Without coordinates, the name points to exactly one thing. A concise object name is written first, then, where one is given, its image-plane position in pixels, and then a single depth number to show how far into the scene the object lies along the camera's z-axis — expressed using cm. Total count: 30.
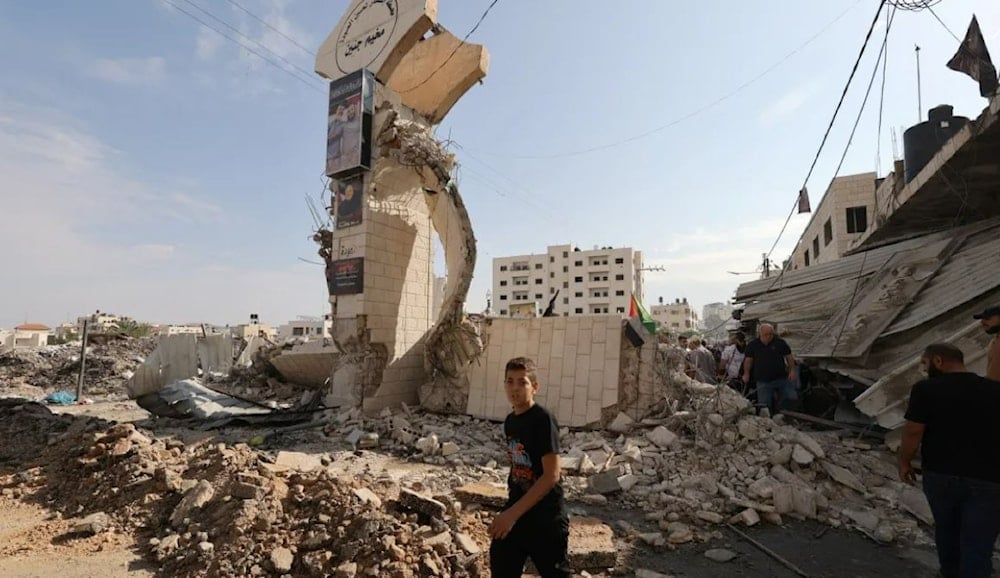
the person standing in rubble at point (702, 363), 852
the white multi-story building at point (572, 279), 6372
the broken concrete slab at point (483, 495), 455
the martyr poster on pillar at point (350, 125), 942
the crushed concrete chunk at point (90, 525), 388
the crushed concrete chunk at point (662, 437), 630
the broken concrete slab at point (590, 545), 361
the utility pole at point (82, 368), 1220
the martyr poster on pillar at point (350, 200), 945
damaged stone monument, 929
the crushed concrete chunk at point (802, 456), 516
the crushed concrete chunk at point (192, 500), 390
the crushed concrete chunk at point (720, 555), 379
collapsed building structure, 545
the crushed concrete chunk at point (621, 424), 737
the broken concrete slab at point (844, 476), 493
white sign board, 987
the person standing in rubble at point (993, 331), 333
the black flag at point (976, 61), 605
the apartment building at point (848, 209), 1888
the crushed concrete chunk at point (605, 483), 519
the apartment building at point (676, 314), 8150
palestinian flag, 817
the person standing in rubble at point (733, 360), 797
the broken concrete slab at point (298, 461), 557
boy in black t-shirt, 230
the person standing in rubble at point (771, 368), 671
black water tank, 1044
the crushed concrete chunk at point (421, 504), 384
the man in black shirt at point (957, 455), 272
